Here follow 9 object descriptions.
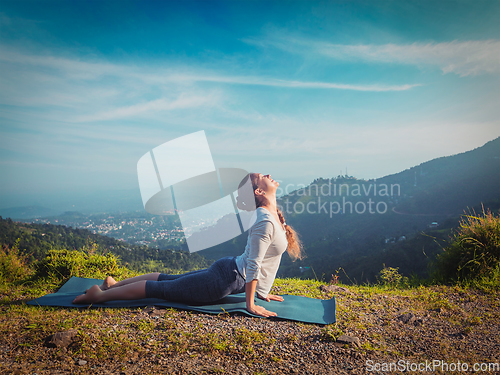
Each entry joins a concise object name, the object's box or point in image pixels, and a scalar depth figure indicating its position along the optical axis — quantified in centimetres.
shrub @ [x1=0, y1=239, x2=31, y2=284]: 460
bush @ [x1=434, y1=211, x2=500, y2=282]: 414
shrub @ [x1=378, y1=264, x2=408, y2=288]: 501
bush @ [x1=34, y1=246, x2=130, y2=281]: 456
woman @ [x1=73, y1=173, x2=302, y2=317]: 270
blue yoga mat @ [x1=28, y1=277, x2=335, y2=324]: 290
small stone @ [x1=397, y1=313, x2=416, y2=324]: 287
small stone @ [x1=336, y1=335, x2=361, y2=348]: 231
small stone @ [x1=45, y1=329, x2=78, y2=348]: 208
